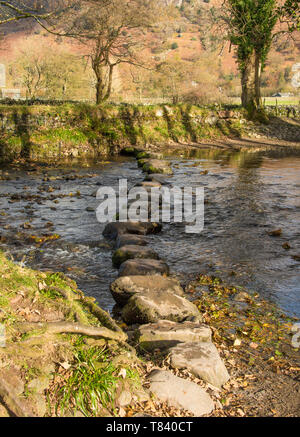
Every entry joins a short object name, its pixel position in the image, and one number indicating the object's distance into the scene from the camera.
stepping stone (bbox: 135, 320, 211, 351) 4.16
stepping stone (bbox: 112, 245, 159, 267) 6.70
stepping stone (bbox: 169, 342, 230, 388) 3.72
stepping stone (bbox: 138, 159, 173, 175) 15.56
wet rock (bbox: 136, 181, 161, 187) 12.63
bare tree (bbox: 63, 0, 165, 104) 23.16
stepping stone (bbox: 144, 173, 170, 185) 13.72
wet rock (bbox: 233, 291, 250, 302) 5.66
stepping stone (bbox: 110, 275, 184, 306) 5.31
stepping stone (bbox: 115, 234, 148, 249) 7.51
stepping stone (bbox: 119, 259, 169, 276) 5.93
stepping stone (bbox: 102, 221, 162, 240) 8.28
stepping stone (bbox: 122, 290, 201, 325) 4.82
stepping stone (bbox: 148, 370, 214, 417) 3.28
